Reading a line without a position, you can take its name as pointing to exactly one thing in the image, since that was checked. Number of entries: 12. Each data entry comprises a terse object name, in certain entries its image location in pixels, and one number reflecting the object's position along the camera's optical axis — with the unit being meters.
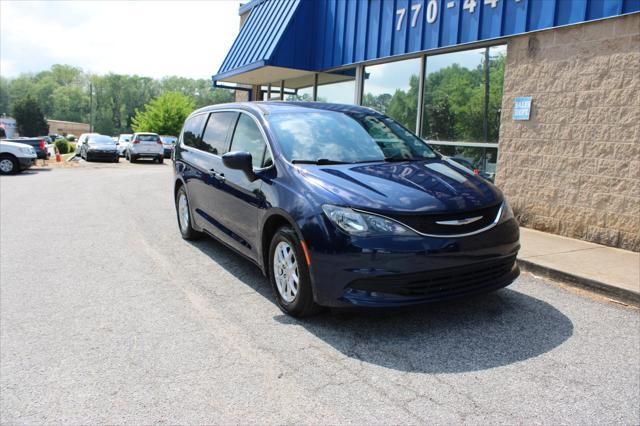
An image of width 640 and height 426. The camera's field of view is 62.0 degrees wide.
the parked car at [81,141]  31.76
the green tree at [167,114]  54.16
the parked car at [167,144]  33.16
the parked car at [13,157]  17.81
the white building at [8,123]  69.51
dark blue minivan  3.69
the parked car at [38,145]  22.53
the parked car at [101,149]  26.56
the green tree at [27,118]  105.19
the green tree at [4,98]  154.12
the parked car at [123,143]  32.77
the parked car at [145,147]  27.44
